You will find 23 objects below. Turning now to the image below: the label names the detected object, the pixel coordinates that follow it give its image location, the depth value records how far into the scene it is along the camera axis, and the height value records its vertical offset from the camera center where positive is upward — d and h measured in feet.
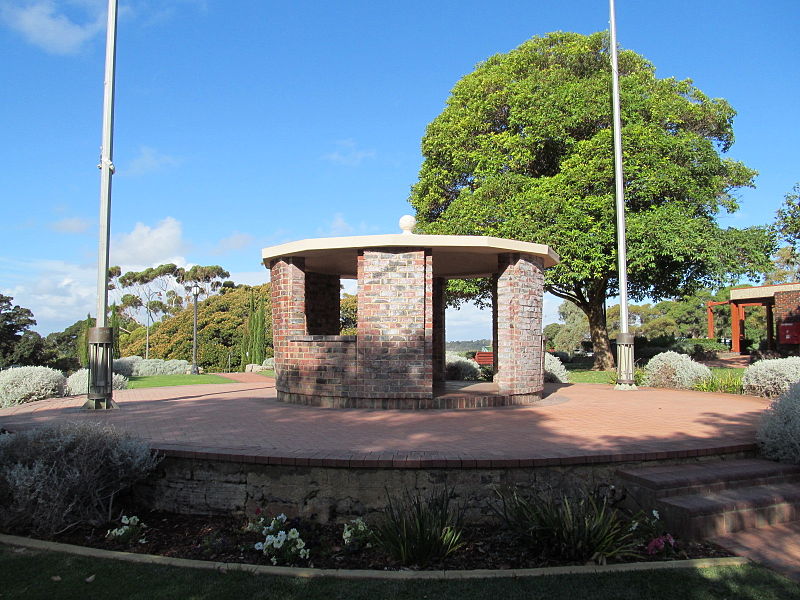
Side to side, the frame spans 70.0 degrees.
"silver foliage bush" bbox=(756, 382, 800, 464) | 17.71 -2.82
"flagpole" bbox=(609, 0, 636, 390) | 39.81 +3.71
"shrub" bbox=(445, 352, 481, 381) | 46.26 -2.25
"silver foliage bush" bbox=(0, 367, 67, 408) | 33.01 -2.34
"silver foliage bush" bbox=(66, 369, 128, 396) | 39.29 -2.64
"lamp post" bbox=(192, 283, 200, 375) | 71.77 +6.53
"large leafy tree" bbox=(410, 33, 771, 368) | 54.49 +17.73
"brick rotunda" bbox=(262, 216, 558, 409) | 27.35 +0.89
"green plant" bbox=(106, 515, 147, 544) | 14.65 -4.84
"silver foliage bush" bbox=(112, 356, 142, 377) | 62.59 -2.36
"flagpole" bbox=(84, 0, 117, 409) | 27.94 +1.75
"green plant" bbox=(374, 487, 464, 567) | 13.05 -4.47
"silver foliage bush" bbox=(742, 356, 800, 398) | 32.81 -2.07
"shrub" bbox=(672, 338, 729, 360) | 82.94 -1.24
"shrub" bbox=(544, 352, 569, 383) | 46.34 -2.40
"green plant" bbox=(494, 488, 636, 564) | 12.87 -4.37
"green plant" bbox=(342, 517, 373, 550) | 13.98 -4.75
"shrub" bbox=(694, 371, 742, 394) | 37.65 -2.88
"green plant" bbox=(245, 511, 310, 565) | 13.21 -4.75
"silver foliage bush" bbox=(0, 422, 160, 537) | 14.78 -3.45
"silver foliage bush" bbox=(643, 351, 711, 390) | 40.47 -2.15
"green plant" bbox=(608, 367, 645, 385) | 44.27 -2.74
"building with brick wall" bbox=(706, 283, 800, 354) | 70.18 +4.55
